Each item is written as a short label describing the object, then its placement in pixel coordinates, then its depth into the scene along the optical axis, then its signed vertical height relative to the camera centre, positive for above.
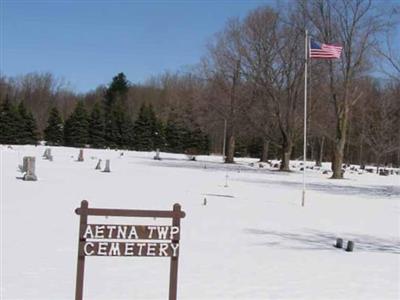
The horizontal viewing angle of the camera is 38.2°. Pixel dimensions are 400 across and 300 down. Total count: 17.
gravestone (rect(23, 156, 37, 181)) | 22.77 -1.18
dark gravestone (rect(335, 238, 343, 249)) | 11.55 -1.65
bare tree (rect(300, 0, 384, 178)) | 37.09 +6.77
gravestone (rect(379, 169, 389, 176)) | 53.05 -0.80
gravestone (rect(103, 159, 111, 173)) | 31.66 -1.26
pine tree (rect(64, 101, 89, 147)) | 79.44 +1.96
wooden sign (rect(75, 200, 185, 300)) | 5.77 -0.91
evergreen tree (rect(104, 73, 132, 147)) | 83.06 +2.76
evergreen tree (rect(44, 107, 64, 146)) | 79.75 +1.65
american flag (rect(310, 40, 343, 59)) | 21.48 +4.06
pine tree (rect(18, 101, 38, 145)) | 75.38 +1.61
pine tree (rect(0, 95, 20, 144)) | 74.06 +1.77
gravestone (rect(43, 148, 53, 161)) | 41.44 -0.99
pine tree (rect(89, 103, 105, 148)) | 81.50 +2.02
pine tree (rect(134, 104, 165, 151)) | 83.02 +2.05
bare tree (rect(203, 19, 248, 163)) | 48.59 +6.22
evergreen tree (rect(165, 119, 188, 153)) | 83.38 +1.87
